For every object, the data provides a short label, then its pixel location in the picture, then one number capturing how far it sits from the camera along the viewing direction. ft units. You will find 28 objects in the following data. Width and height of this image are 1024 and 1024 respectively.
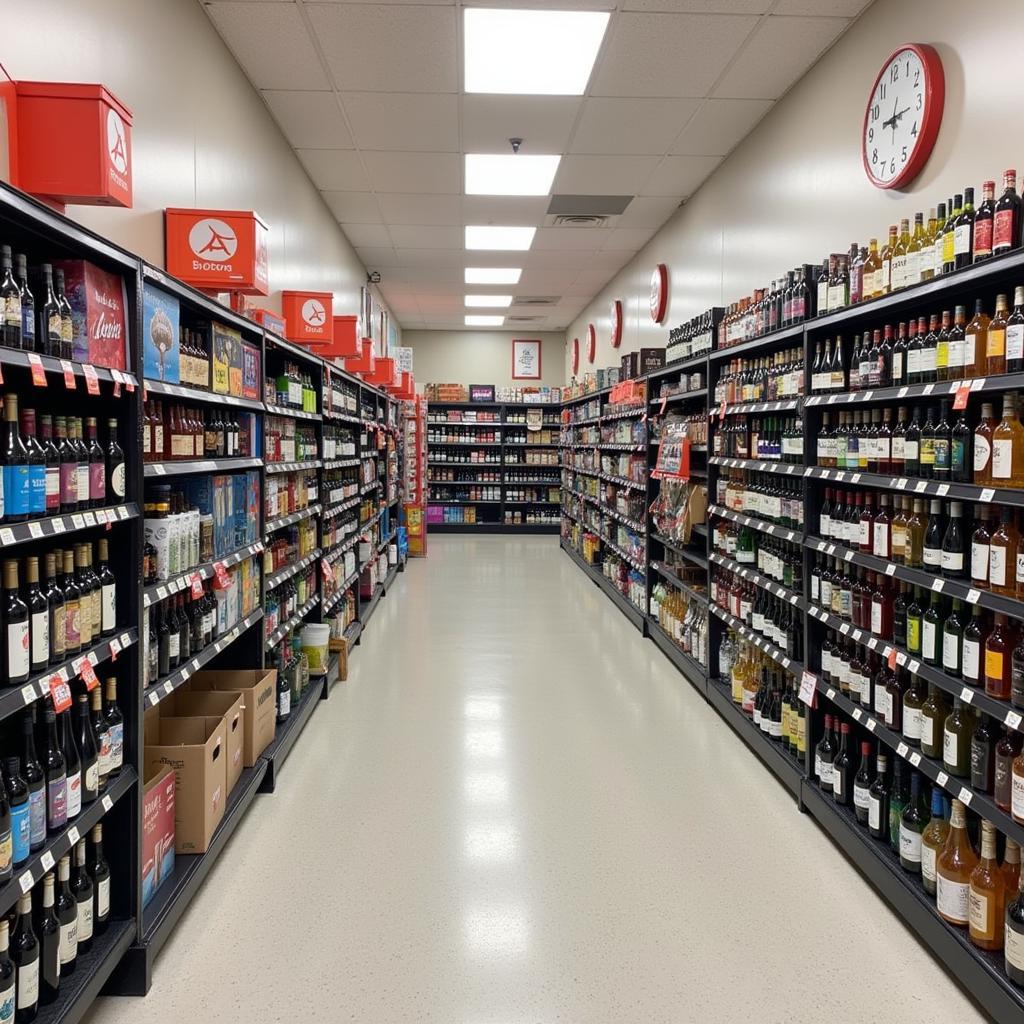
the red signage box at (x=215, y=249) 11.58
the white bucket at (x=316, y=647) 17.19
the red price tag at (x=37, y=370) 6.09
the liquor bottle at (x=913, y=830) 9.20
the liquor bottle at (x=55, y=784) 6.86
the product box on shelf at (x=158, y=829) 8.46
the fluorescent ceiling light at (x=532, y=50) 14.49
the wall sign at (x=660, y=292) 27.89
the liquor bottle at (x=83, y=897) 7.27
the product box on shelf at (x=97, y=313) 7.24
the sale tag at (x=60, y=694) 6.48
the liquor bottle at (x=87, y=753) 7.33
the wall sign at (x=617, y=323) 35.68
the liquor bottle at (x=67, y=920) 6.98
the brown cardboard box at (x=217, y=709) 11.32
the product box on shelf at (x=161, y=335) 8.56
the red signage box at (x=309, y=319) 18.06
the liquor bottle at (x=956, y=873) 8.18
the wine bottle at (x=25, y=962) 6.32
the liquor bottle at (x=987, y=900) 7.78
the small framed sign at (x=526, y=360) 55.52
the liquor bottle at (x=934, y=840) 8.79
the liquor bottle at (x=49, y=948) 6.71
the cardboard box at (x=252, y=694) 12.02
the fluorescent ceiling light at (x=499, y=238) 29.17
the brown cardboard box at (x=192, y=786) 9.49
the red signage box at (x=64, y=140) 7.59
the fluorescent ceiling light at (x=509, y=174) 21.94
